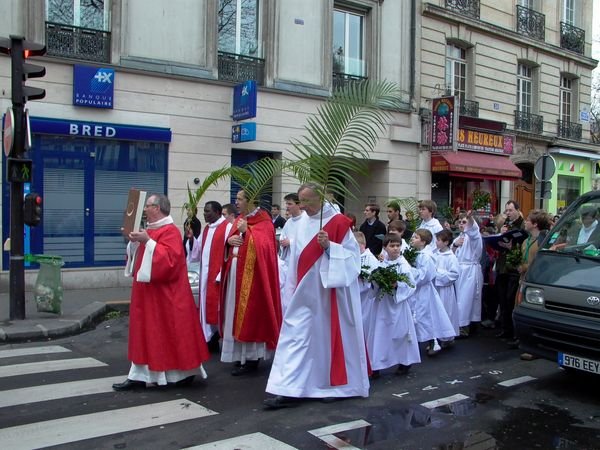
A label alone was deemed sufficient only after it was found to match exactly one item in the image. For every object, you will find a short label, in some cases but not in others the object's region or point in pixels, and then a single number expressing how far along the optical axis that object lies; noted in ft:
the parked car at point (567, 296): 18.47
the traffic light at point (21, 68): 29.78
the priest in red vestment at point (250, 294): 21.74
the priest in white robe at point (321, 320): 18.39
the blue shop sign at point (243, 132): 46.91
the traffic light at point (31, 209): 30.53
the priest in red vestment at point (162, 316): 19.04
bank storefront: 41.47
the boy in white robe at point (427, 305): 25.32
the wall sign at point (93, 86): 41.63
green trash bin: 31.55
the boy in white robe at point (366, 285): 22.33
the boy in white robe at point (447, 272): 27.76
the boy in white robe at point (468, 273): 30.19
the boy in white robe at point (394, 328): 22.36
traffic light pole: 29.84
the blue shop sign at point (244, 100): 46.03
